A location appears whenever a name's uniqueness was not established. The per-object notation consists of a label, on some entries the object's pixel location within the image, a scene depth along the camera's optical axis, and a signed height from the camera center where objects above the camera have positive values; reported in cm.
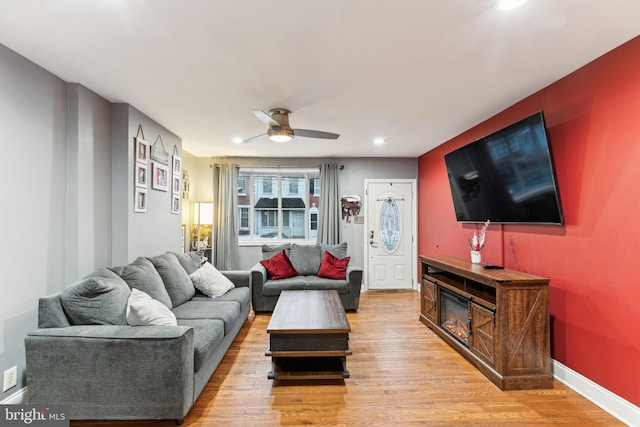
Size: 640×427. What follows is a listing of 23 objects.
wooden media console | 254 -94
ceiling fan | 316 +93
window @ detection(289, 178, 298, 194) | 623 +70
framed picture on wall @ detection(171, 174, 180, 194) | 426 +48
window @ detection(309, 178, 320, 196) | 621 +68
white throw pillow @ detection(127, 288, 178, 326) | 227 -71
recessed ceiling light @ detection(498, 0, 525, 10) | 165 +117
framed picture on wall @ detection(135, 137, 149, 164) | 340 +78
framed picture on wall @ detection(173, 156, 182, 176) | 431 +76
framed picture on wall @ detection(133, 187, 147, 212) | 336 +21
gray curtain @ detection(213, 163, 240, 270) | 572 -1
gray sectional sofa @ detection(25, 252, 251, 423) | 197 -94
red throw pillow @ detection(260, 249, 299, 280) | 470 -75
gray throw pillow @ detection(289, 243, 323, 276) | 495 -64
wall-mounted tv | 260 +43
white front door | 595 -29
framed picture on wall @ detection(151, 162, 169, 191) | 376 +53
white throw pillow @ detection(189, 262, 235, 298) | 364 -76
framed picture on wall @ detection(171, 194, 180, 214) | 426 +21
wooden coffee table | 256 -106
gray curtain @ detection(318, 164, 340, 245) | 586 +22
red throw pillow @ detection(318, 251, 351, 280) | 465 -74
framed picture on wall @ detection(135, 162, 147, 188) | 341 +50
